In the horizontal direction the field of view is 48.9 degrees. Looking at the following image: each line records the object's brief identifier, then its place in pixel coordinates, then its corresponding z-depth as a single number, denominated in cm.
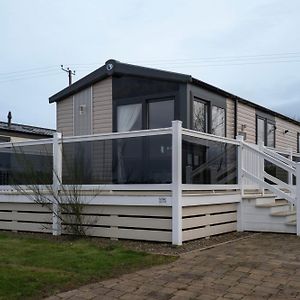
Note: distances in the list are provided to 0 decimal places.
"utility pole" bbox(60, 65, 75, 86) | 2600
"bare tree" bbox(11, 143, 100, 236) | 604
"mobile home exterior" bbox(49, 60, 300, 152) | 764
